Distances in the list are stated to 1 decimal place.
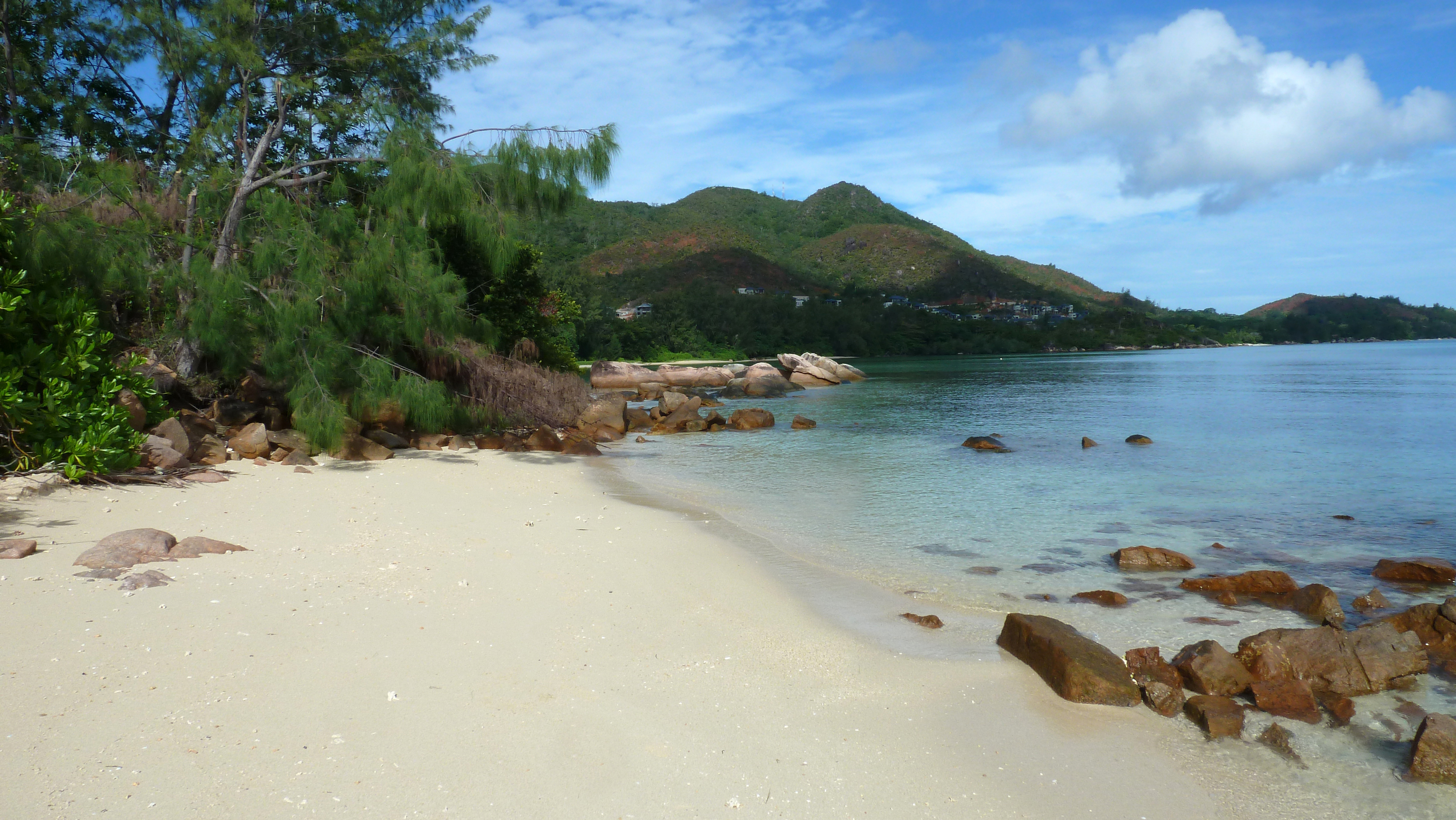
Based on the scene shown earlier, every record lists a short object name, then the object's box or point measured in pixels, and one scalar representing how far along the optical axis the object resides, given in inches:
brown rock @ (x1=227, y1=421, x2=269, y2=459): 390.6
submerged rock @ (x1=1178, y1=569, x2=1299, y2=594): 263.3
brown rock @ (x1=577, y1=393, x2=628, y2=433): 746.8
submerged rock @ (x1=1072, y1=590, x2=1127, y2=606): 251.3
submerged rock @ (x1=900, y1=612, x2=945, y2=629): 223.9
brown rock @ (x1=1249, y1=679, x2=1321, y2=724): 172.9
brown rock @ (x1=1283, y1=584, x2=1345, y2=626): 233.9
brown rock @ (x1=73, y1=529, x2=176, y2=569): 198.7
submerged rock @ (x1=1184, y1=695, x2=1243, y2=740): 163.0
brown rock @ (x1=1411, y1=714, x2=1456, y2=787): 146.6
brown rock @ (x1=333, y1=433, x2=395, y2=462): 424.5
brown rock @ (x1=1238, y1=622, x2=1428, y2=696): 185.8
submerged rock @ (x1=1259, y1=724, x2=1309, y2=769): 156.3
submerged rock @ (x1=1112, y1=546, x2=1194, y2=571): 294.8
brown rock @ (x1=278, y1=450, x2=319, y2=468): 393.4
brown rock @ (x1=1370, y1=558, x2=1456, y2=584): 278.8
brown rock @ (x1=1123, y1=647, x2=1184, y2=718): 172.6
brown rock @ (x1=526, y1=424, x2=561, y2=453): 572.1
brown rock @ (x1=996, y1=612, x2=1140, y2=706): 174.9
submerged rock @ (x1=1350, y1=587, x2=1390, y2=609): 249.1
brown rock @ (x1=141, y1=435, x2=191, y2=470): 311.6
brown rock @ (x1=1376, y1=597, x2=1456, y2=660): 210.1
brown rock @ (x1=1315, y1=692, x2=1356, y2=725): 172.2
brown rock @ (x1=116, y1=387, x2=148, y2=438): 321.1
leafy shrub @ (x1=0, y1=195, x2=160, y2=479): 263.9
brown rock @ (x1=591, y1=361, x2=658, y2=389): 1480.1
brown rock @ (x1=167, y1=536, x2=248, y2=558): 216.7
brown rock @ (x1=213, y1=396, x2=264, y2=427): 427.5
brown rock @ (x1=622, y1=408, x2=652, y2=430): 813.9
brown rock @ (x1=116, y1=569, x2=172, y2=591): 186.5
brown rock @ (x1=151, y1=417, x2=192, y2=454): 339.6
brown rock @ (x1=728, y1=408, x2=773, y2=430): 828.6
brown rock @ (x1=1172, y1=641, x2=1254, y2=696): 180.4
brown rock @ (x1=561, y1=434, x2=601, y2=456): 577.6
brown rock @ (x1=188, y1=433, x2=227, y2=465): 360.8
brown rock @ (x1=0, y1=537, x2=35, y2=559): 199.8
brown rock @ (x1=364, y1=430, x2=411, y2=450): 472.7
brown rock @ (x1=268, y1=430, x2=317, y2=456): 410.9
